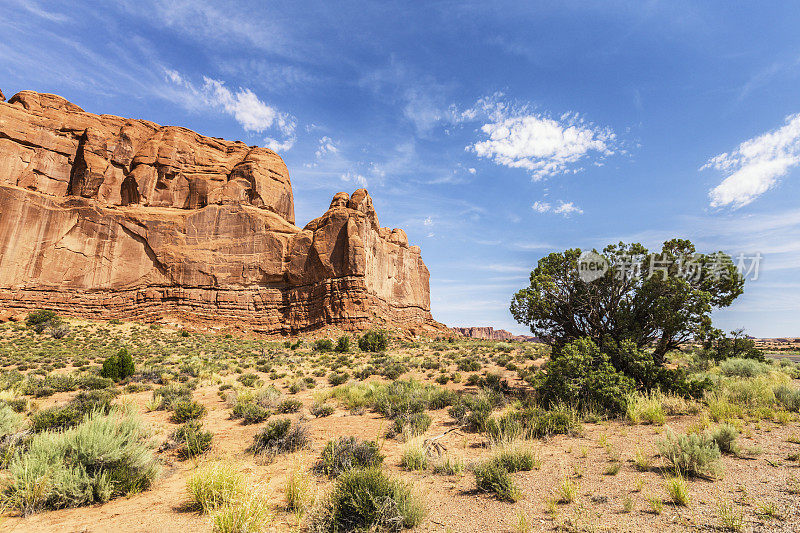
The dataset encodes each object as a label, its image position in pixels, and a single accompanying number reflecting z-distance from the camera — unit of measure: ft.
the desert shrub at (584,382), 31.53
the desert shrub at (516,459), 19.98
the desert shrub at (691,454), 17.61
